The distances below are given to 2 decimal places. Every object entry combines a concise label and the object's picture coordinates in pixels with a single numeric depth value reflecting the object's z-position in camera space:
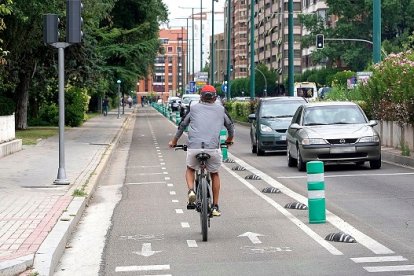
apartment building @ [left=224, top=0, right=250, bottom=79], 185.00
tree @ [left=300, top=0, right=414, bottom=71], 87.19
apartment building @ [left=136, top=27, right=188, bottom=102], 172.78
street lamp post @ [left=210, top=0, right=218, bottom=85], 74.93
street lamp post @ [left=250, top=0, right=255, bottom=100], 56.42
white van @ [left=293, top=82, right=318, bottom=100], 75.19
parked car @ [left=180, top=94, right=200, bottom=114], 77.93
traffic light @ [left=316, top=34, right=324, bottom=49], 58.18
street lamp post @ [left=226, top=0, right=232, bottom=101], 67.06
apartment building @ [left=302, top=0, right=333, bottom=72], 111.19
